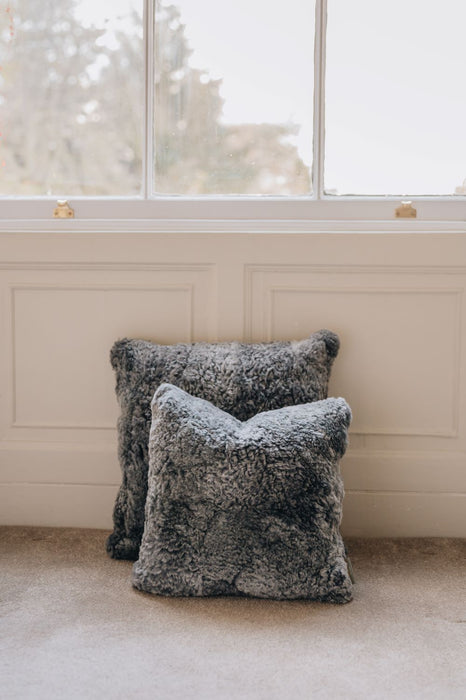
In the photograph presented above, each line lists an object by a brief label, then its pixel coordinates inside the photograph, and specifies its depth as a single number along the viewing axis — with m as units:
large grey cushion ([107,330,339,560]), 1.70
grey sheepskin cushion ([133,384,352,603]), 1.47
